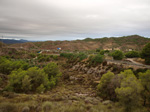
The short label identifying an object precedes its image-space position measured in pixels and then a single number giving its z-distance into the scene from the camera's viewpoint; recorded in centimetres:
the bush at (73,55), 4107
